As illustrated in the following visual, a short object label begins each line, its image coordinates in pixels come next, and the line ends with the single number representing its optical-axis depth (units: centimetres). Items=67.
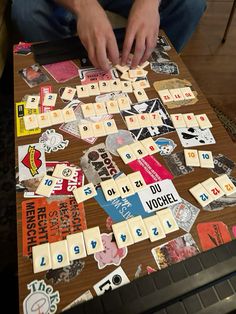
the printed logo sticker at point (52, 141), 67
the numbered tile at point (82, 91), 77
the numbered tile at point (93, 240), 53
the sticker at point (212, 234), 54
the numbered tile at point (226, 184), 60
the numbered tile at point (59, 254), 52
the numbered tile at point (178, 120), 71
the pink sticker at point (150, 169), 62
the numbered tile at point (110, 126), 70
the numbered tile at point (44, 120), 71
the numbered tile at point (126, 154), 65
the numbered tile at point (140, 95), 77
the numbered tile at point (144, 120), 71
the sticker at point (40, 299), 48
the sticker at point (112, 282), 50
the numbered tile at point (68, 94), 77
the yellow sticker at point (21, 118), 70
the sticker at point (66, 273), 50
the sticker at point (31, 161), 63
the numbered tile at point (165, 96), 76
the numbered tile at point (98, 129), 69
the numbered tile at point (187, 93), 77
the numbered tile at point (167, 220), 56
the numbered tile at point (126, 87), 79
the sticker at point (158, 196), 58
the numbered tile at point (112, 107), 74
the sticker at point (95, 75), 81
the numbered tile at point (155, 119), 71
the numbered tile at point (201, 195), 59
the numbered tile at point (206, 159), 64
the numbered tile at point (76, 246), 53
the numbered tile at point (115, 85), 79
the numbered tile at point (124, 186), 60
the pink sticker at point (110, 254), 52
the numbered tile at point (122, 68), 83
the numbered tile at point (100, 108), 74
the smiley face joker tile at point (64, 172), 62
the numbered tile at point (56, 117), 72
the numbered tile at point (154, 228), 55
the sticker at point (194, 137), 68
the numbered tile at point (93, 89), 78
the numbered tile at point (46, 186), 60
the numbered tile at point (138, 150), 66
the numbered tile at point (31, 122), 71
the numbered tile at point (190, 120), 71
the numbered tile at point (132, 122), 71
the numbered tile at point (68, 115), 72
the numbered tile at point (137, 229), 55
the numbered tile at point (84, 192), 59
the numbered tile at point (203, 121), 71
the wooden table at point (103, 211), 50
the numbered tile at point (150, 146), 67
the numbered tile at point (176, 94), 77
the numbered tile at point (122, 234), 54
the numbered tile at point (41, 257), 51
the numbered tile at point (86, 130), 69
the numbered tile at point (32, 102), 75
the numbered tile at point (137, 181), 61
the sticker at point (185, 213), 56
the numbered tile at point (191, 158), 64
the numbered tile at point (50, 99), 76
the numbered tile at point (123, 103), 75
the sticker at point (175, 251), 53
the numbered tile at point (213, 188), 60
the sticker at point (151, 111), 70
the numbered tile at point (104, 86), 79
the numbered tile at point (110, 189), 59
